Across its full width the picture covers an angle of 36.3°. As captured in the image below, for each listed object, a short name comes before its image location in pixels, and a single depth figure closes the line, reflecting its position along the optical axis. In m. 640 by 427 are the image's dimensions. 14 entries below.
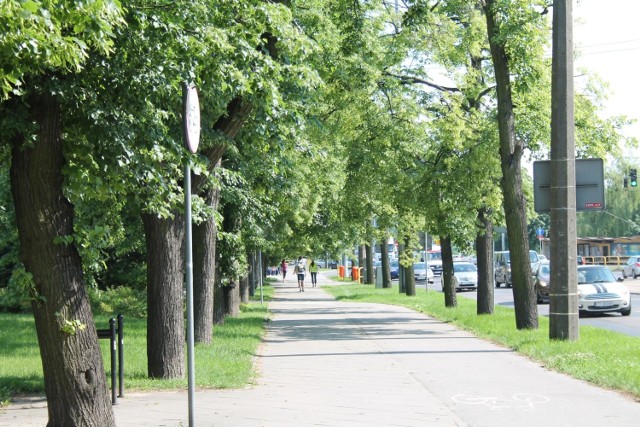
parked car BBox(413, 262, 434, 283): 65.80
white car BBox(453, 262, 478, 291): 50.59
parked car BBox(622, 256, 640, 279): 59.06
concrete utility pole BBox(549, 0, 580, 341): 15.49
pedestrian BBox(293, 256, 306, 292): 51.84
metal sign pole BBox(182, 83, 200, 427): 7.59
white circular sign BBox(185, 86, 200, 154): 7.67
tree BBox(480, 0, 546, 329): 18.95
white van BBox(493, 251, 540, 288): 51.95
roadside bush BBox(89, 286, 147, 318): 29.80
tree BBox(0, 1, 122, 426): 8.15
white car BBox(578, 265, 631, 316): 26.05
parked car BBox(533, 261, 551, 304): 32.47
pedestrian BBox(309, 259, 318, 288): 59.39
